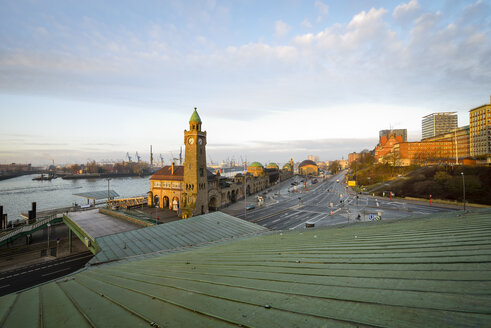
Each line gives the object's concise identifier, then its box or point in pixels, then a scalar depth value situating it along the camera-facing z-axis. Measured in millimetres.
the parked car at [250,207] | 56031
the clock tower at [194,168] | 46531
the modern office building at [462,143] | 91662
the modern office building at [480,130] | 75875
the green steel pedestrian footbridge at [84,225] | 26891
